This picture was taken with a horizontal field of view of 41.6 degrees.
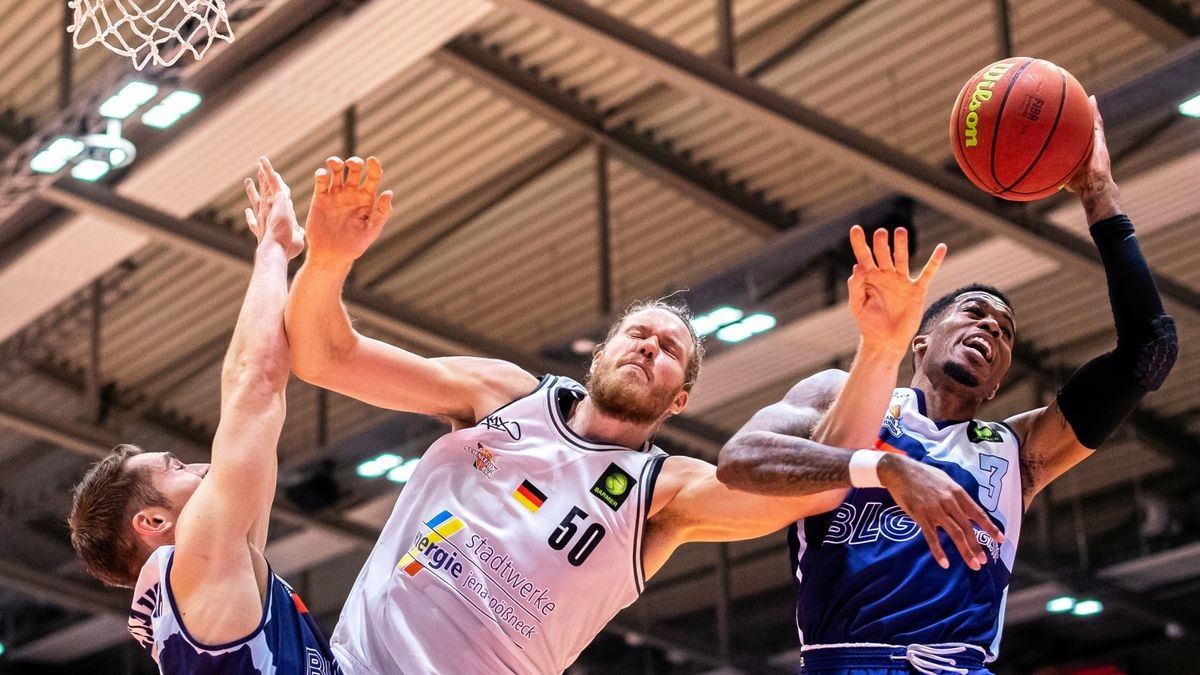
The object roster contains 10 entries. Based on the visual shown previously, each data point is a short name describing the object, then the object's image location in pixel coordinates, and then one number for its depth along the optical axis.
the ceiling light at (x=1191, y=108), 10.08
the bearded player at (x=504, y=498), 4.62
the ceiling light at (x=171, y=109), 11.03
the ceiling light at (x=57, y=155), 11.16
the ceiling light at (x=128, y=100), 10.71
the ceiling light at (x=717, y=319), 12.91
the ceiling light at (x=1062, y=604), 16.75
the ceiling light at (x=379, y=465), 15.75
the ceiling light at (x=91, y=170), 11.34
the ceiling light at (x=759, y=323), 12.92
